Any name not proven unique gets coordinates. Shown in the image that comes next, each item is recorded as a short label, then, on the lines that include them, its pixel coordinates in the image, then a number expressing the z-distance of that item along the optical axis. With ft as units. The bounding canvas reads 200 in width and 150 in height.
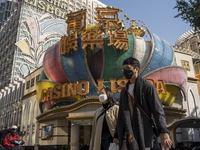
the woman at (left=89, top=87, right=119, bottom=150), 13.39
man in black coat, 8.55
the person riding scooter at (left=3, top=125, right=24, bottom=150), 21.07
